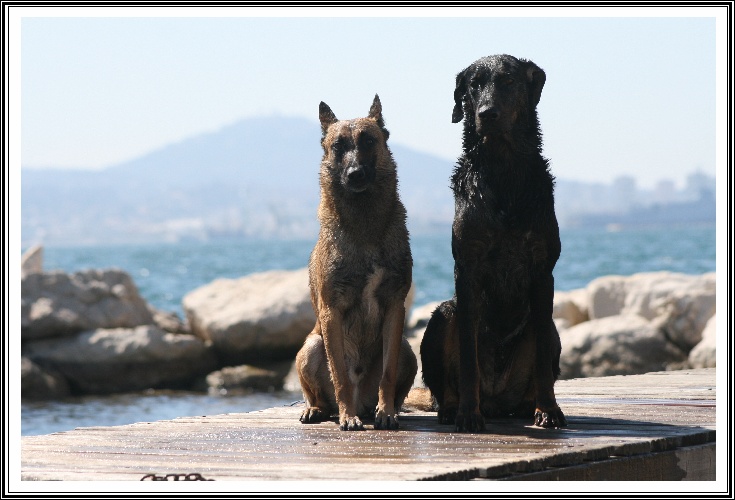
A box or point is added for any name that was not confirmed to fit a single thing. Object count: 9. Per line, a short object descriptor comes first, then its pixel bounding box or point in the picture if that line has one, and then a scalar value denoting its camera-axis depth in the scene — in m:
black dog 6.19
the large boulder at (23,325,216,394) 17.23
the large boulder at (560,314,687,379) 14.88
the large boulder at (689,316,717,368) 13.80
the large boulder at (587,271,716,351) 15.78
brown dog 6.51
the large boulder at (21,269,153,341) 17.42
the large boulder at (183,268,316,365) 17.28
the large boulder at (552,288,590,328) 19.06
